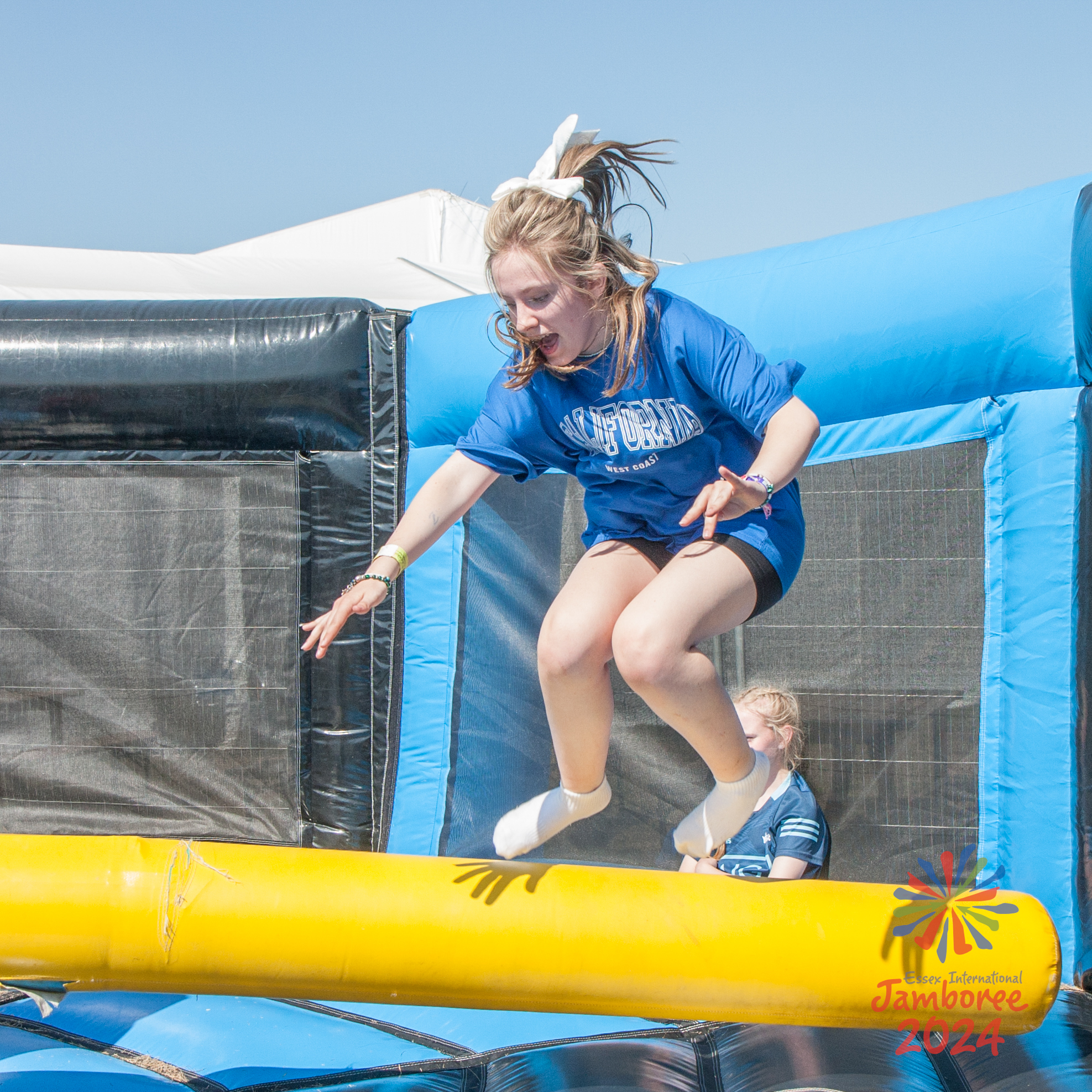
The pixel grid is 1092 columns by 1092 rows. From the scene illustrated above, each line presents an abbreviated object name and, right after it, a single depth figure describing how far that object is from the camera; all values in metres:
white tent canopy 15.10
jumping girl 7.40
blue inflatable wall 8.03
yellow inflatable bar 7.44
